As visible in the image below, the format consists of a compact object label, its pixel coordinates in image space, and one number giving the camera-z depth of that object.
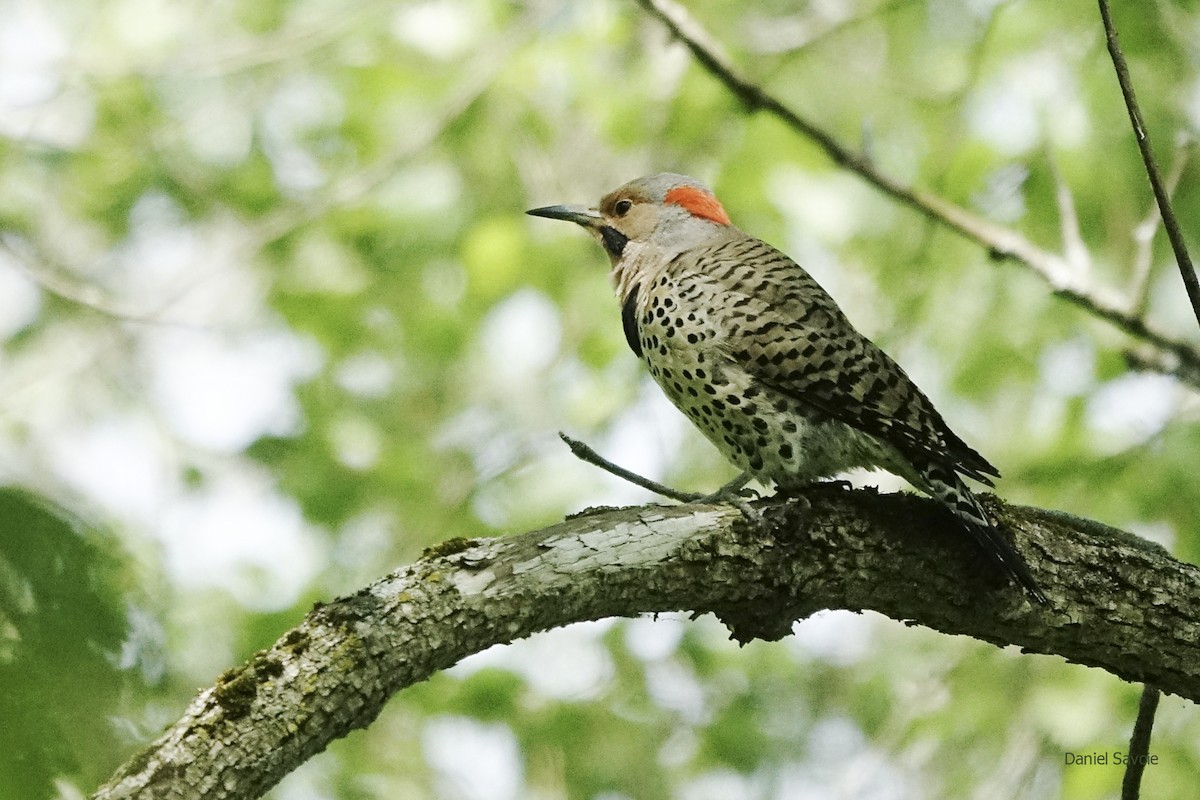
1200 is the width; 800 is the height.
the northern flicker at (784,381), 7.01
